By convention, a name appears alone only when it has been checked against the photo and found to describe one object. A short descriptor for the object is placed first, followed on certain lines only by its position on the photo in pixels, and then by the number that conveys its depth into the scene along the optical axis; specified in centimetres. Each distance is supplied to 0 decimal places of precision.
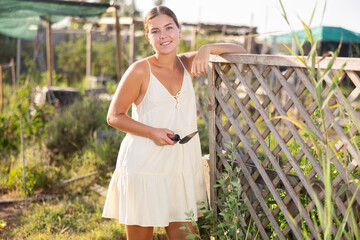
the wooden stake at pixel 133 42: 953
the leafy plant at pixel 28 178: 449
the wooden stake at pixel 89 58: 1096
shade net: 576
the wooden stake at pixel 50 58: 852
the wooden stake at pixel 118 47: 684
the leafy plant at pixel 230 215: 228
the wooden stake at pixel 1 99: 719
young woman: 229
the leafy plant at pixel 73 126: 573
